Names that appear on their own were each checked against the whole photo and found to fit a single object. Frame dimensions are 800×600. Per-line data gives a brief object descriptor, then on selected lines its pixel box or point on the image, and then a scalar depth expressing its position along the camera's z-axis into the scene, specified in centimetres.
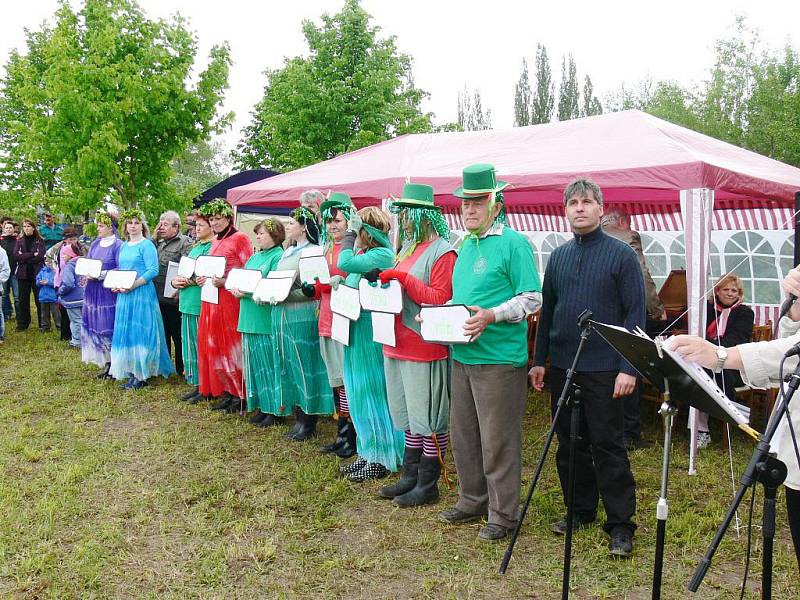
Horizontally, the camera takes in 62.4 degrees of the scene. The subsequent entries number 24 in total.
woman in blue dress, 655
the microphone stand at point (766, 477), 173
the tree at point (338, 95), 1827
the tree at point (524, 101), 4534
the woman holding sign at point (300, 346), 501
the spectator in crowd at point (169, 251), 689
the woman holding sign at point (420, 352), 368
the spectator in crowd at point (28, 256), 1058
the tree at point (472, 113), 4659
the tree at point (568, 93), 4428
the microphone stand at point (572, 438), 262
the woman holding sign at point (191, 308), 605
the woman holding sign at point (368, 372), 404
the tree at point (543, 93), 4481
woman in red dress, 583
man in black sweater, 315
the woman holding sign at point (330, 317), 441
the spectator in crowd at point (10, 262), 1071
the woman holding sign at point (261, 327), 539
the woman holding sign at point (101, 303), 688
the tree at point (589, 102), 4478
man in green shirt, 328
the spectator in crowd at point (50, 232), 1256
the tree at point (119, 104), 978
